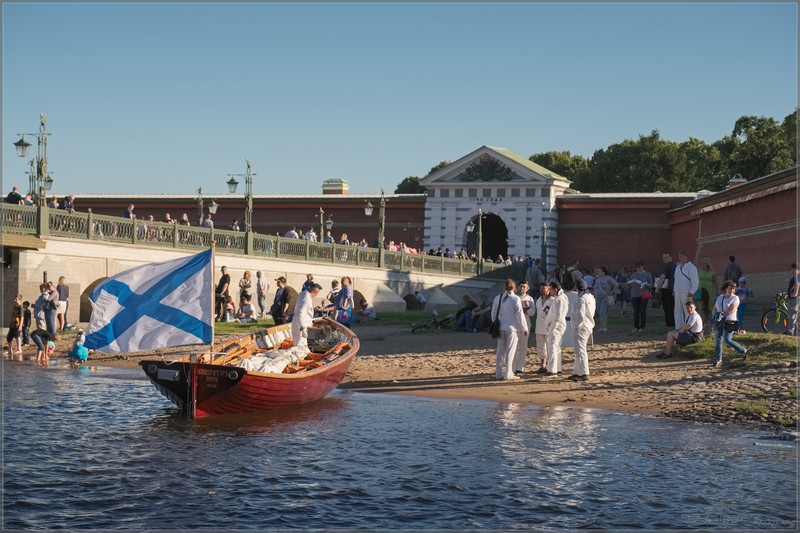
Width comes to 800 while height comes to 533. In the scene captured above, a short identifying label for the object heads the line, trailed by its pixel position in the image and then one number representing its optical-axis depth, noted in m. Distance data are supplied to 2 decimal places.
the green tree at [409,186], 100.38
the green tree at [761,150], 75.12
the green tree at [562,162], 96.44
